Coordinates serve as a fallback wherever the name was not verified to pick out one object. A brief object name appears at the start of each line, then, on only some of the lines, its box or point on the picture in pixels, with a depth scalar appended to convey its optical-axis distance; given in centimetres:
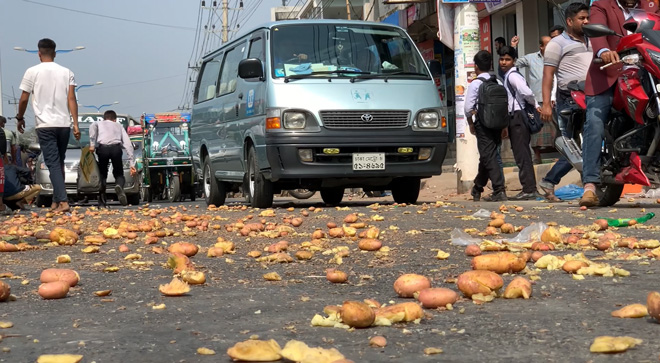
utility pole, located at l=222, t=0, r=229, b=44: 6028
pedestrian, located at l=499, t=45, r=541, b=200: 1098
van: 995
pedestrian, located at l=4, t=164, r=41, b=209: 1346
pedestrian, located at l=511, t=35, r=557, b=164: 1211
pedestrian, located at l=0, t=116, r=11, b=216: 1259
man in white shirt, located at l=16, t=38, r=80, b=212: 1082
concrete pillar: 1426
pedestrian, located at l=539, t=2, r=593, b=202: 926
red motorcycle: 742
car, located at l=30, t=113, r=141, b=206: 1895
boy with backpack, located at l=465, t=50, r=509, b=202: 1072
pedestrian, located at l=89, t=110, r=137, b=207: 1517
